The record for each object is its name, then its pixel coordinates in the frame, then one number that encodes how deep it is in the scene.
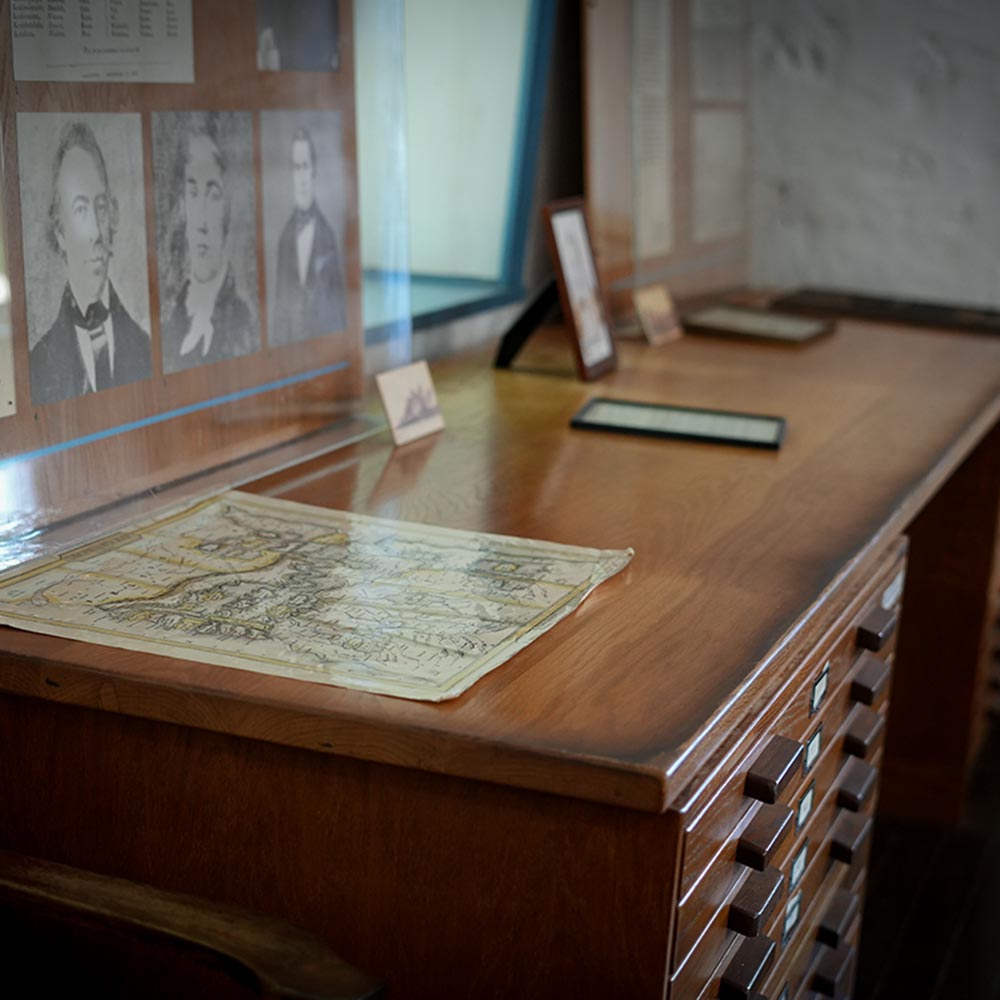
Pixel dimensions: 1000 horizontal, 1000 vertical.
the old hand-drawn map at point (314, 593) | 1.21
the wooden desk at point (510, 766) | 1.09
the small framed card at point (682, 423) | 2.06
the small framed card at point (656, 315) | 2.86
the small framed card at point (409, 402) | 1.93
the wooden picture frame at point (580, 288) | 2.40
